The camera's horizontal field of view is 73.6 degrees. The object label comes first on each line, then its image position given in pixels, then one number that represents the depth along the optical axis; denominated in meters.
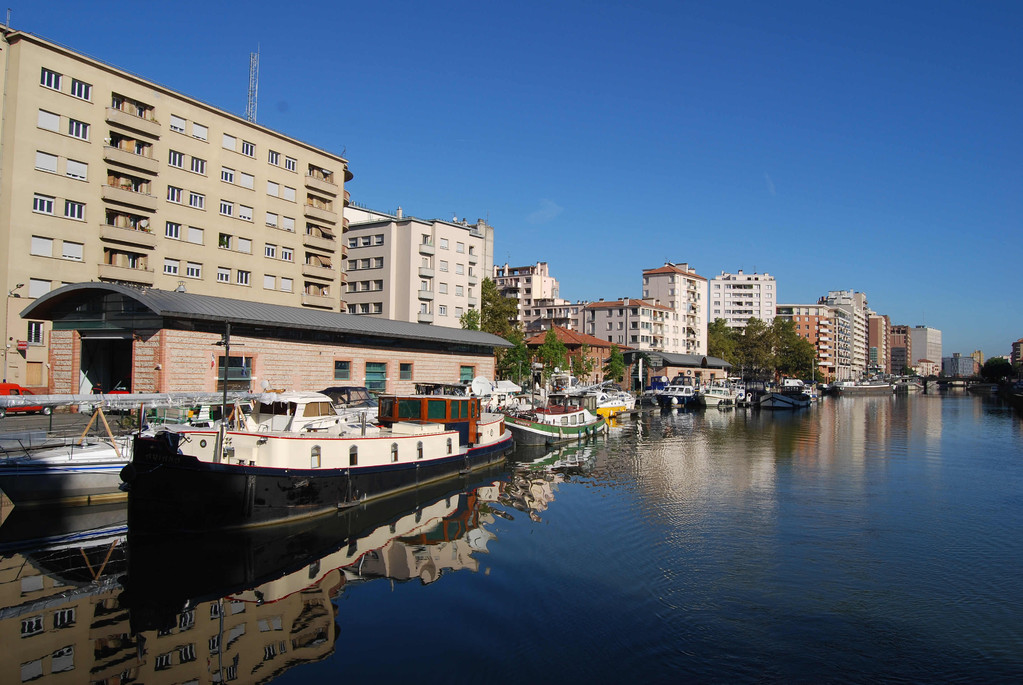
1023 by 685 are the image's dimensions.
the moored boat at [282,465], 18.20
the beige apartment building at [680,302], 130.88
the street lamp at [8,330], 39.41
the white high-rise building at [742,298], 183.12
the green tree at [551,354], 83.12
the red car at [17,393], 32.06
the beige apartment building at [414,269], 72.75
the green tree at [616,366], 97.75
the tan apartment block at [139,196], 41.09
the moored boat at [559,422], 42.66
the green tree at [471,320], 72.44
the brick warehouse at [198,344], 32.31
